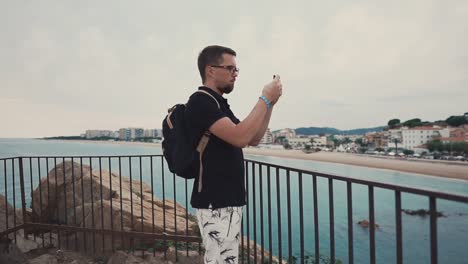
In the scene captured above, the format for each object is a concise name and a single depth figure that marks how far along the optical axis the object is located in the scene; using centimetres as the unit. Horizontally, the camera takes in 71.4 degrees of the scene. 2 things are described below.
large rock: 472
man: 165
